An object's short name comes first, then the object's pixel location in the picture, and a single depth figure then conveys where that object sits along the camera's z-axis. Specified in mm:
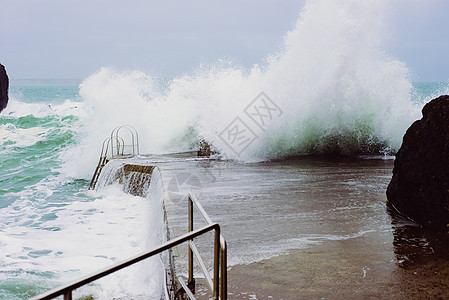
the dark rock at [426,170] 4172
